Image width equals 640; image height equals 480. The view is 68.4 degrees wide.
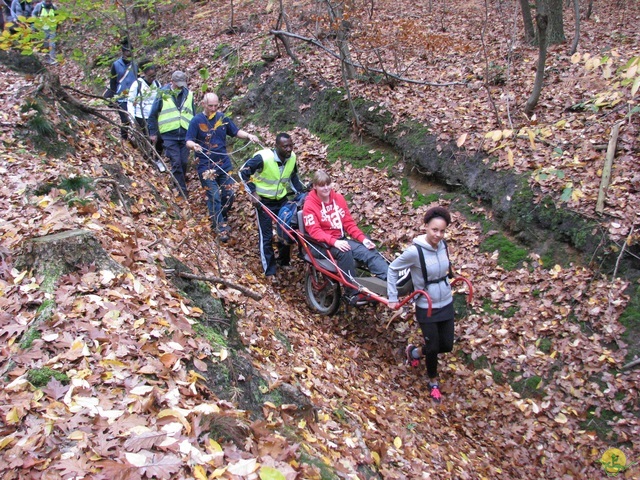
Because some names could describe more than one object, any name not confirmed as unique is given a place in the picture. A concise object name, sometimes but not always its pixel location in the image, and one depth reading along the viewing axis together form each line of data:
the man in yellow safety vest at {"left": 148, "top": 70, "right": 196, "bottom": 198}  8.47
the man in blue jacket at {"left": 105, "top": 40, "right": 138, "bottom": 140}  9.57
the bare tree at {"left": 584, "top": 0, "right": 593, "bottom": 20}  12.35
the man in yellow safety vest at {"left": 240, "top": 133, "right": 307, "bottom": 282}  7.23
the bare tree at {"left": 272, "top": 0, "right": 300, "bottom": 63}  11.23
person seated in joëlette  6.42
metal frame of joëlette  5.38
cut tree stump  3.76
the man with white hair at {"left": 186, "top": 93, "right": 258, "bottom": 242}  7.60
